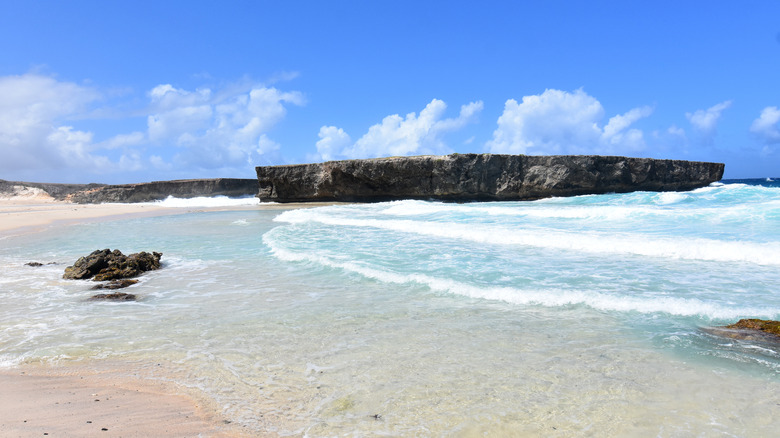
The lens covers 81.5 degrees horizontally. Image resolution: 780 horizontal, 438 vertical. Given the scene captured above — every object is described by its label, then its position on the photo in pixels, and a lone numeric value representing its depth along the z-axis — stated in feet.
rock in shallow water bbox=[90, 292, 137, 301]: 19.06
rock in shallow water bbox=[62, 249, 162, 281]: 23.24
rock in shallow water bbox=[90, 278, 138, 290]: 21.30
